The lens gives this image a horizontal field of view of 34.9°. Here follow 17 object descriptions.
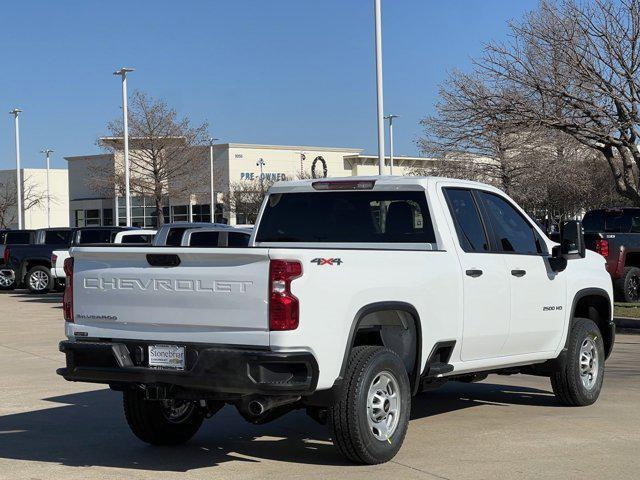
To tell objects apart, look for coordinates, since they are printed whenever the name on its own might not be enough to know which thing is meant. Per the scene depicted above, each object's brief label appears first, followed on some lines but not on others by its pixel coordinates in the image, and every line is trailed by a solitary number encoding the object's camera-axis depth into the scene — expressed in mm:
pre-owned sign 77025
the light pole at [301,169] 75975
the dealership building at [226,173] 75125
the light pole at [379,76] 25969
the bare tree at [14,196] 82562
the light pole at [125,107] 42969
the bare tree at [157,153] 53219
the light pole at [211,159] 61322
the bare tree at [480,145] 19703
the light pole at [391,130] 56638
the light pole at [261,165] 72294
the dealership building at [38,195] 87438
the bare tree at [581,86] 18469
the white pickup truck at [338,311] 6547
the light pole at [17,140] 58906
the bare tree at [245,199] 71125
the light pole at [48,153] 84675
